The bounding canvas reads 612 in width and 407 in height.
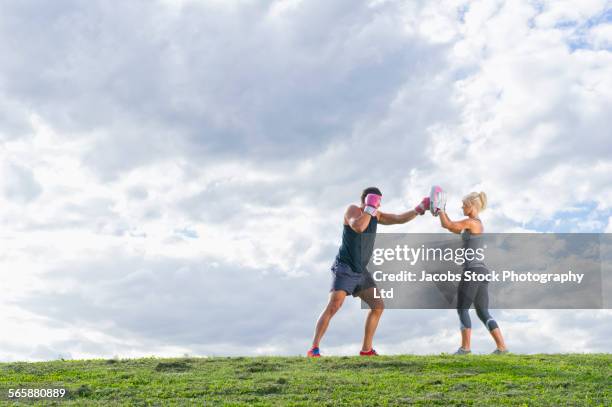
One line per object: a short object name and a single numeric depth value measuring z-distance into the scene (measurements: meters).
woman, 14.98
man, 14.55
